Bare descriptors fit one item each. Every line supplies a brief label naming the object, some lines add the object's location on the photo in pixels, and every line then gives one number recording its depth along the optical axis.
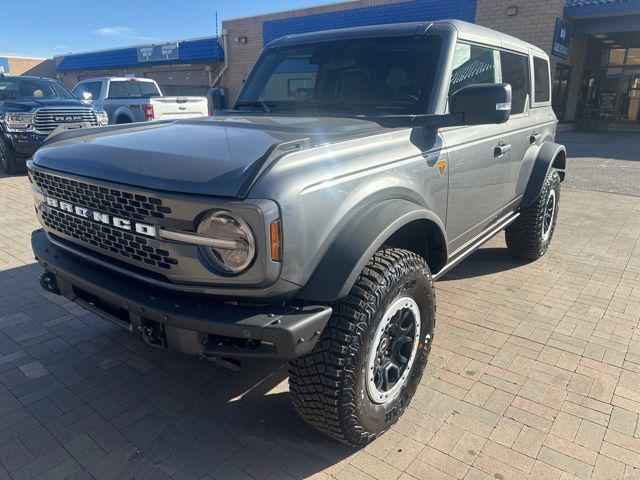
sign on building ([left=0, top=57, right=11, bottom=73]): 35.66
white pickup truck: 11.11
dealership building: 15.28
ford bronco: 1.91
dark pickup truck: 9.16
